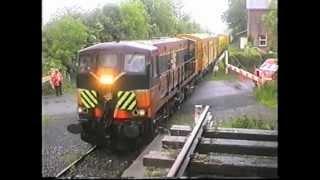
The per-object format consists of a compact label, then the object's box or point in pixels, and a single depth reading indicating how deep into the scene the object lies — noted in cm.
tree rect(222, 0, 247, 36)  5128
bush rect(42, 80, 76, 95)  2302
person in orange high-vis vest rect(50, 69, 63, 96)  2139
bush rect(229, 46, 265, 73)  3562
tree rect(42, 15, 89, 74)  2452
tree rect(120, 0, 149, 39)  2766
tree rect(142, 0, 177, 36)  3378
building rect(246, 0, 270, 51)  4519
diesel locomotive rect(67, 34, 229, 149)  1172
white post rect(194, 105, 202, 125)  1220
